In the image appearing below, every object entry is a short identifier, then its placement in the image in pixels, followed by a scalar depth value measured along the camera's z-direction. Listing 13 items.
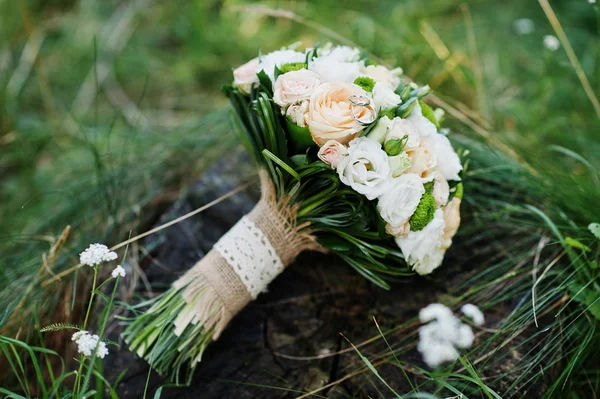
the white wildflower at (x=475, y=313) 0.78
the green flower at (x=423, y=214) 0.83
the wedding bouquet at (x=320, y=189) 0.82
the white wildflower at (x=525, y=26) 1.25
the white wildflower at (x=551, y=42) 1.05
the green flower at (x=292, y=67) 0.85
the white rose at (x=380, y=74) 0.87
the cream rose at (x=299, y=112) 0.82
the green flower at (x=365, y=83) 0.84
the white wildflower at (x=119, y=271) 0.77
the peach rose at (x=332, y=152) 0.82
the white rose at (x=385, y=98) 0.83
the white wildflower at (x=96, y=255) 0.78
